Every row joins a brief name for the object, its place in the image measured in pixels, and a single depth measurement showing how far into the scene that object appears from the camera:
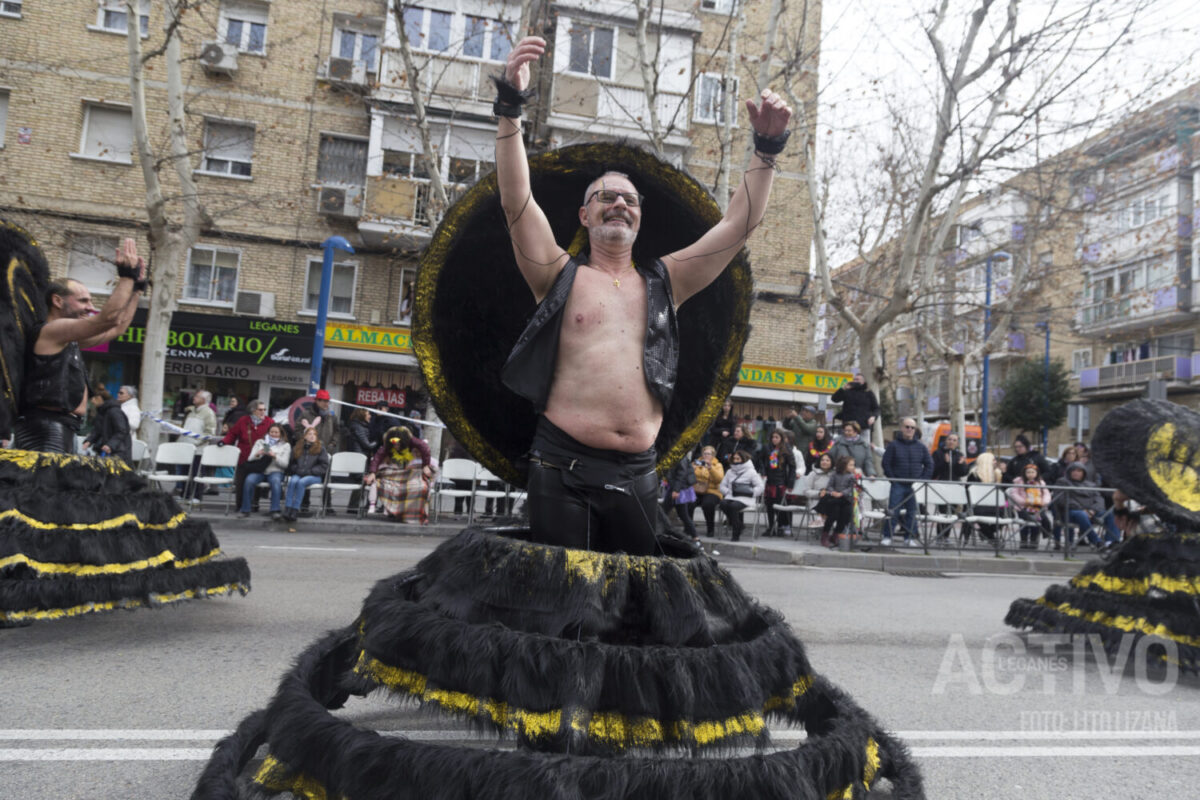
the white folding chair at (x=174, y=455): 12.87
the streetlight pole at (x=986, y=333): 23.16
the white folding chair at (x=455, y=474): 13.44
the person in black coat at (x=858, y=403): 14.02
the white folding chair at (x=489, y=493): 13.31
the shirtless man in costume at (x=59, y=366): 4.75
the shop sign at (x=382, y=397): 22.20
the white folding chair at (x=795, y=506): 13.78
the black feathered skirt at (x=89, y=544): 4.16
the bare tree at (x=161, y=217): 13.88
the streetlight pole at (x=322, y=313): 16.36
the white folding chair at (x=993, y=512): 13.02
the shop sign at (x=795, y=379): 23.34
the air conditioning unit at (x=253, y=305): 21.62
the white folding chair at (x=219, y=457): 12.95
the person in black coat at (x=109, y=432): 10.88
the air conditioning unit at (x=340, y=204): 22.12
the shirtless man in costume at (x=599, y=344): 2.54
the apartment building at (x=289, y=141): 21.16
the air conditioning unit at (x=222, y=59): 21.36
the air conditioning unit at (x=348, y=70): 22.61
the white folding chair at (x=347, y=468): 13.47
